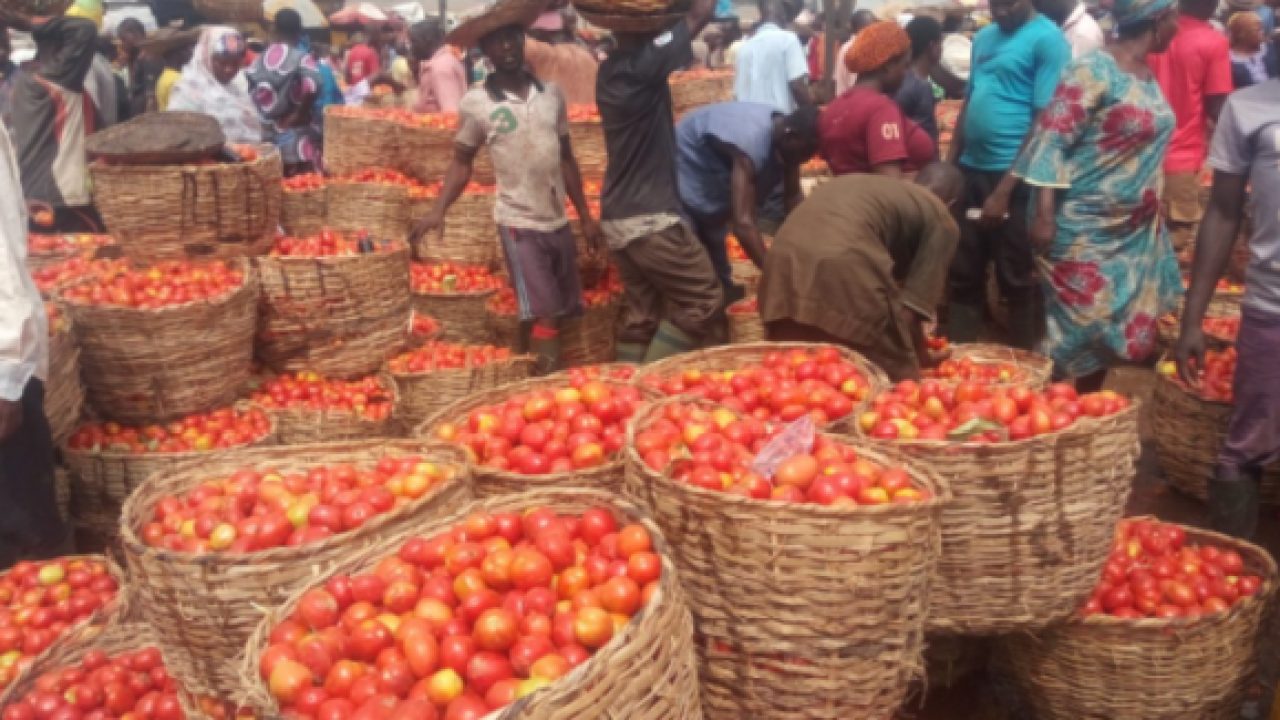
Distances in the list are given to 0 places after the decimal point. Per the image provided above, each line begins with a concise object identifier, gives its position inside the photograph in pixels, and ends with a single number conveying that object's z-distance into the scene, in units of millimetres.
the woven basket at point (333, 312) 5629
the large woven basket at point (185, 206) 5152
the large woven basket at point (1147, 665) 3410
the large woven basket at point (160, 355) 4758
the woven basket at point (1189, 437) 4980
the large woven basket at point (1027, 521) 2910
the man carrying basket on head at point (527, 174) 5805
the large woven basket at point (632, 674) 1834
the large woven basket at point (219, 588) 2467
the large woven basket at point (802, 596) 2430
